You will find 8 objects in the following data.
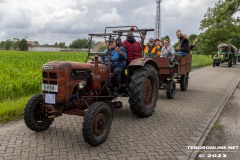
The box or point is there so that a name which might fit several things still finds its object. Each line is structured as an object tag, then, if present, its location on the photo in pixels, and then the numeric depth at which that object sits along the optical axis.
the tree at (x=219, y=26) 22.59
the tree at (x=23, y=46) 92.94
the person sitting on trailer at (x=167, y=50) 9.40
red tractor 4.77
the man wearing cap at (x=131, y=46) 6.81
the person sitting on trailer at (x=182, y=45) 10.37
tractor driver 6.16
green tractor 25.25
